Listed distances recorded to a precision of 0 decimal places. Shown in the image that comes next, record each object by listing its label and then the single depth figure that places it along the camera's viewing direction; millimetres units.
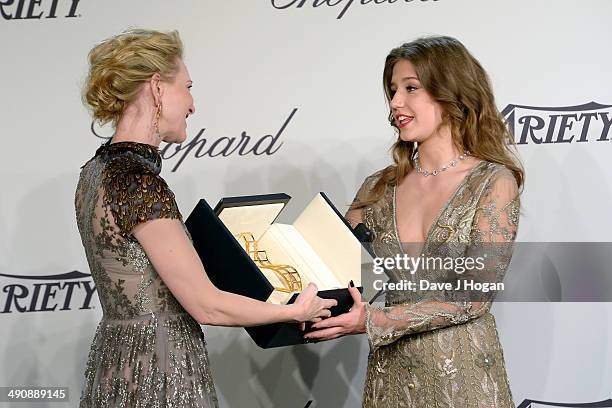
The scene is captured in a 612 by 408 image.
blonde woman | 5153
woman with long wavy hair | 5466
